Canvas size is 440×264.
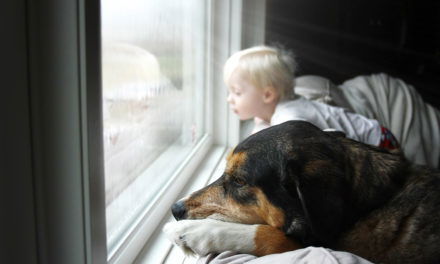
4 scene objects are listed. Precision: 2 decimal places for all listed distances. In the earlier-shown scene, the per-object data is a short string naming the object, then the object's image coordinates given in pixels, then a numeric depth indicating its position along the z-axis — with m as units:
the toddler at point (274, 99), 1.74
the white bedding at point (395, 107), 2.32
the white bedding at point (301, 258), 0.73
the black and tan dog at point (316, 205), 0.88
